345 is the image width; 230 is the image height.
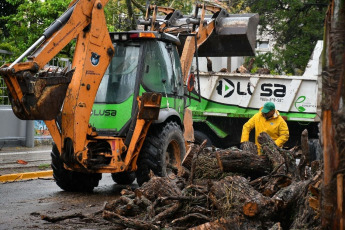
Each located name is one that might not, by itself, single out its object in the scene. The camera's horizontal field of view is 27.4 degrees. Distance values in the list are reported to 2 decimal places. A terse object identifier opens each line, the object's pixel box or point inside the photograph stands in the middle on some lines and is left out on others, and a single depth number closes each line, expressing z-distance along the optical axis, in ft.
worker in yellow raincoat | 39.93
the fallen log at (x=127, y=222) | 23.15
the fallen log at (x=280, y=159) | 27.89
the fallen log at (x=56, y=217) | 26.17
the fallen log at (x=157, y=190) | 25.75
